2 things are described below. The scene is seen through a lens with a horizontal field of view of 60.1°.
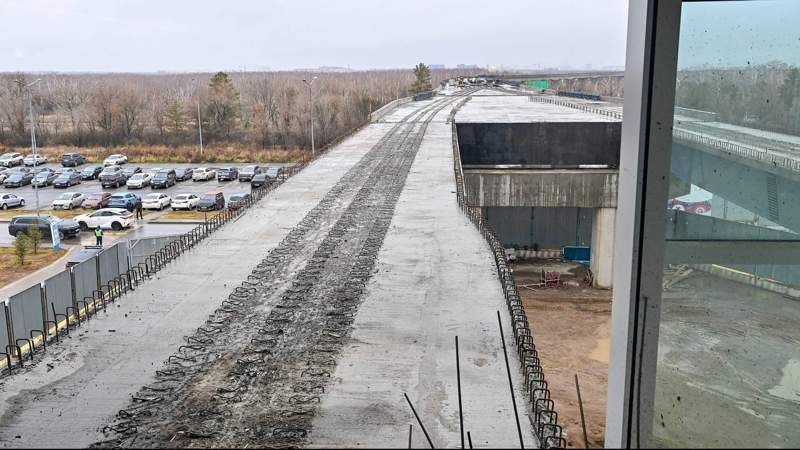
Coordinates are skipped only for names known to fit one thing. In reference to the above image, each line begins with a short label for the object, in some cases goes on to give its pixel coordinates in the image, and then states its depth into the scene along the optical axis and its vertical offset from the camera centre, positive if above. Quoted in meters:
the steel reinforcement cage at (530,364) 7.22 -3.35
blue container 32.31 -7.10
